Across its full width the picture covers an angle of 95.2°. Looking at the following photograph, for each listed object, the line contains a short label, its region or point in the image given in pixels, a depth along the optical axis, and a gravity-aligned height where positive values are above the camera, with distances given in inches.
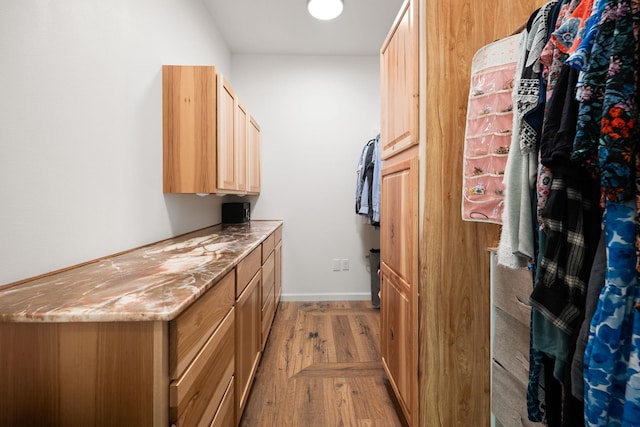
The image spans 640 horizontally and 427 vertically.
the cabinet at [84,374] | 28.2 -15.8
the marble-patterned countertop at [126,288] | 27.8 -9.3
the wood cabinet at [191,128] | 70.5 +20.2
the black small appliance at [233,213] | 119.9 -0.8
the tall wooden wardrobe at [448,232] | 51.0 -3.5
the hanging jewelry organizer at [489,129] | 39.7 +11.7
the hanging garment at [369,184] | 108.9 +11.0
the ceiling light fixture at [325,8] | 96.5 +68.7
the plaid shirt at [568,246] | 25.3 -3.0
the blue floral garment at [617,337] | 21.0 -9.2
